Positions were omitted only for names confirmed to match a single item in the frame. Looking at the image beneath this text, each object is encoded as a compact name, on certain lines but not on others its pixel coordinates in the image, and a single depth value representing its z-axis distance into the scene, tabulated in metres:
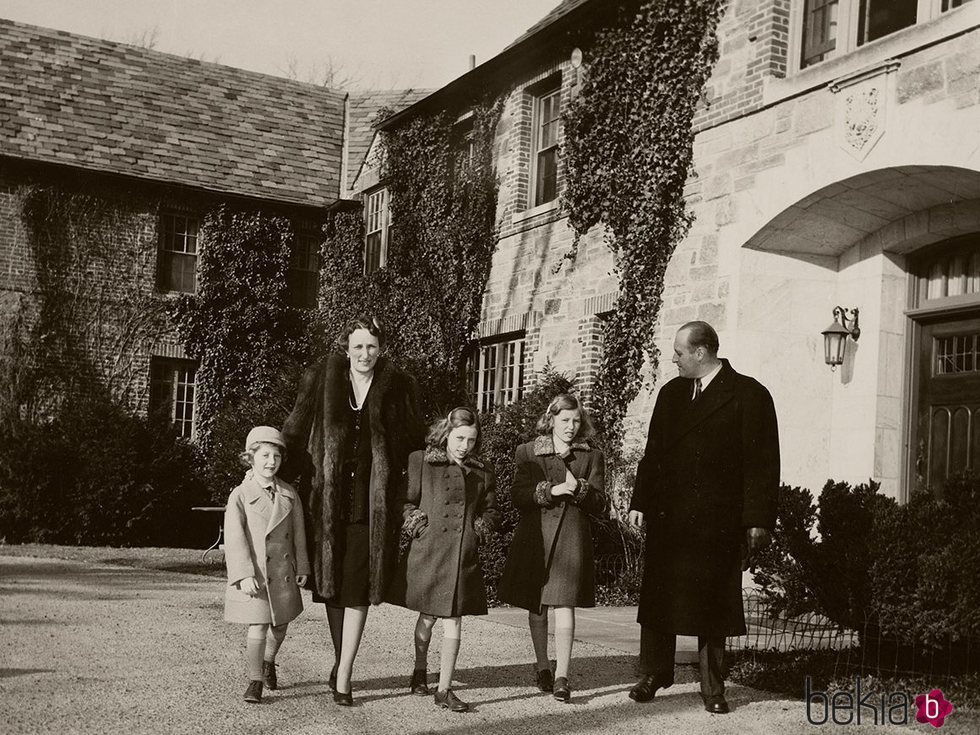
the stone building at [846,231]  9.01
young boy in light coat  5.55
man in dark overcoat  5.73
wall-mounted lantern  10.47
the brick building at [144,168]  18.73
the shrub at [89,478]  16.19
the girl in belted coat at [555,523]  6.06
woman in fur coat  5.70
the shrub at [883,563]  6.03
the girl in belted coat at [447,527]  5.77
